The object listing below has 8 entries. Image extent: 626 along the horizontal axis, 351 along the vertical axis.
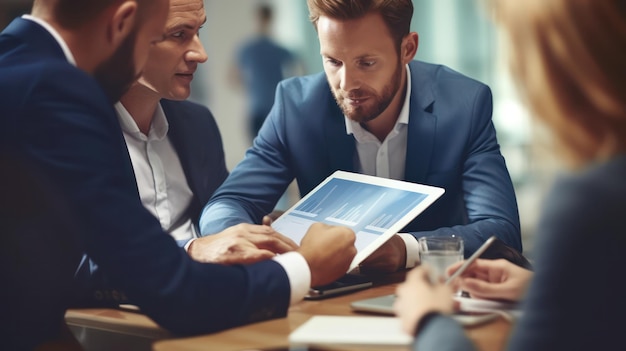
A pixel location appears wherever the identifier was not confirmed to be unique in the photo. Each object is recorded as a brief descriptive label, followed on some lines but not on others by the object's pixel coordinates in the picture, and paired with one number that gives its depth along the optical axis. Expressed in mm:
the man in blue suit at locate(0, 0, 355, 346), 1354
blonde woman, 903
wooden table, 1340
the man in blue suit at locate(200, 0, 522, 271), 2260
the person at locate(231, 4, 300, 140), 7684
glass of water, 1665
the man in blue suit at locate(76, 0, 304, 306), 2338
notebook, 1273
